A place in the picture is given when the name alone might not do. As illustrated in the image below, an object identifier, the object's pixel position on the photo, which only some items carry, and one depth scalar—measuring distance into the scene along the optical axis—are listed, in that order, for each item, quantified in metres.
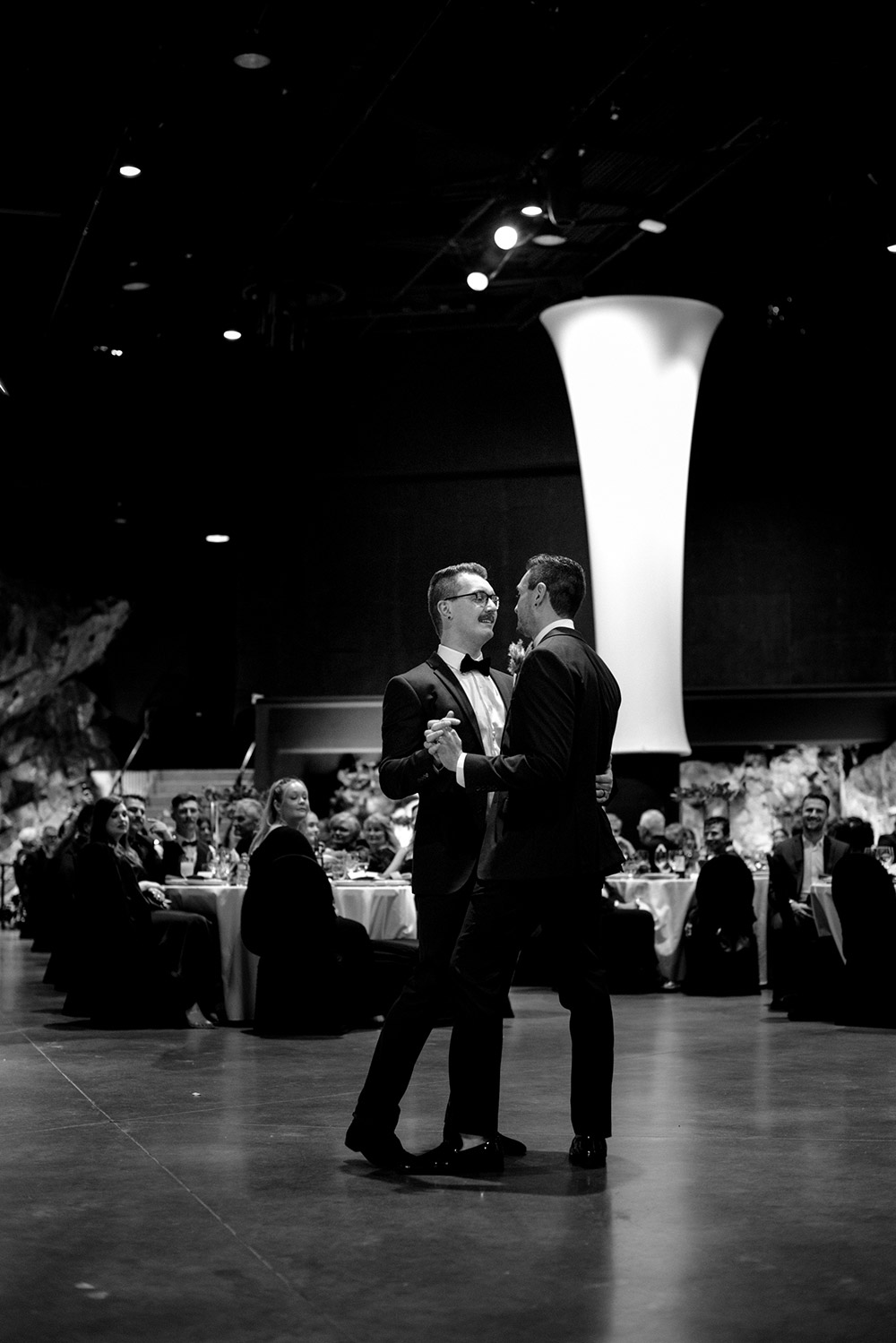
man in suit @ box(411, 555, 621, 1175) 3.66
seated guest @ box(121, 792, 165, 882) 8.35
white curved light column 11.57
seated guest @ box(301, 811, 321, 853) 7.77
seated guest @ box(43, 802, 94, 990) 8.57
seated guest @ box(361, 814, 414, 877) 8.92
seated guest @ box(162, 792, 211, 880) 8.98
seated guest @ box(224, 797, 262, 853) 9.41
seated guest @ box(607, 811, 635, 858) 9.55
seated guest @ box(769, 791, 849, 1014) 7.65
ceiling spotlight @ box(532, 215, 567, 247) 10.89
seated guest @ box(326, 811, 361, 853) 10.31
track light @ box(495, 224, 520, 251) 10.72
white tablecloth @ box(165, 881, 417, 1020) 7.54
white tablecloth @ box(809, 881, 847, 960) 7.49
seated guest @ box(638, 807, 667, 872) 10.88
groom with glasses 3.78
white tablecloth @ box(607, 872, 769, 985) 9.59
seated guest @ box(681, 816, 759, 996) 8.96
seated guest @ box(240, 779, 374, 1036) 6.78
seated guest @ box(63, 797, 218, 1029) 7.23
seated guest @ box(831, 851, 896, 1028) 7.00
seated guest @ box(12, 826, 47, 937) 13.68
